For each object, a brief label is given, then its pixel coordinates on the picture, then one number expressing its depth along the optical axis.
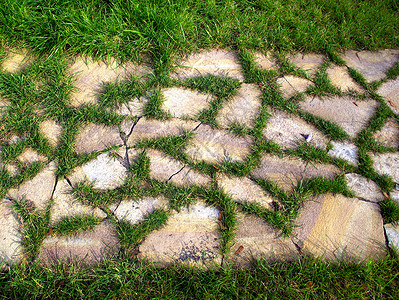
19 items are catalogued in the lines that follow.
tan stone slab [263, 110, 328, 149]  2.32
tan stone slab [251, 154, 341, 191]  2.14
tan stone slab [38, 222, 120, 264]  1.85
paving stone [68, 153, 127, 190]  2.11
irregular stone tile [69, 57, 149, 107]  2.52
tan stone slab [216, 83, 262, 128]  2.42
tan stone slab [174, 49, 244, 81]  2.68
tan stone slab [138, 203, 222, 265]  1.86
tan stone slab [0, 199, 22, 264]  1.85
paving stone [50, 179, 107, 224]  1.99
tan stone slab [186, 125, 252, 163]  2.23
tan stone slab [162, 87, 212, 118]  2.45
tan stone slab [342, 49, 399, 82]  2.74
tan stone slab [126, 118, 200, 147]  2.32
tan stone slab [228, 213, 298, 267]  1.87
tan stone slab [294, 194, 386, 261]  1.89
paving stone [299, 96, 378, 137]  2.42
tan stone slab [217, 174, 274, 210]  2.06
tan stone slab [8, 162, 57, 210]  2.04
